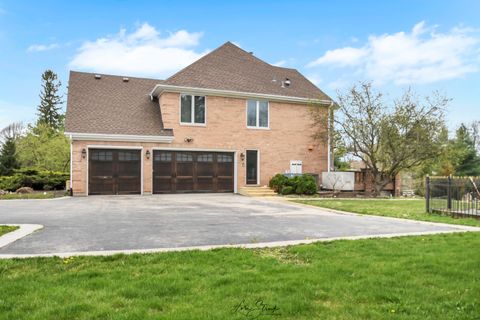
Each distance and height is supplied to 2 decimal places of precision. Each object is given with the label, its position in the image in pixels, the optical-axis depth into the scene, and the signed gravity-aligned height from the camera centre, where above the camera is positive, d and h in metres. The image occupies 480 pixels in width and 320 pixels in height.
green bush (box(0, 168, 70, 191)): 22.69 -0.96
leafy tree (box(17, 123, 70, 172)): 35.56 +1.31
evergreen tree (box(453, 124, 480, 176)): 37.14 +0.19
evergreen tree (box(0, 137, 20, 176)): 32.12 +0.35
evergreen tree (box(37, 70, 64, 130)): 56.59 +8.53
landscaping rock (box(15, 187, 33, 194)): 20.75 -1.39
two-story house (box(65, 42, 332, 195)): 20.62 +2.00
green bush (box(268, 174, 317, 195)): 21.64 -1.05
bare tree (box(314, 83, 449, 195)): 21.94 +2.15
